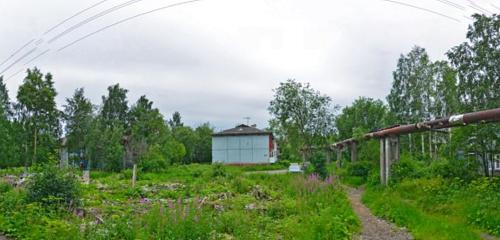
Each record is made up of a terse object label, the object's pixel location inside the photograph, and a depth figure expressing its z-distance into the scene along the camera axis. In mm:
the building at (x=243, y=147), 50344
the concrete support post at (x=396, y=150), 19091
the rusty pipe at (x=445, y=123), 11430
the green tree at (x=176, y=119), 86125
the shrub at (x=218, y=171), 25944
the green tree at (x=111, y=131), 38125
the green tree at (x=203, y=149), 63969
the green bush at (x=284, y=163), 48812
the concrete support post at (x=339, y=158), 35250
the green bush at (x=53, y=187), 10891
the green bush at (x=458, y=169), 14950
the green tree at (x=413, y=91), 33625
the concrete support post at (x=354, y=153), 29739
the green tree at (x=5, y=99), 51453
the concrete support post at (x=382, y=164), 19242
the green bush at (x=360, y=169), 24348
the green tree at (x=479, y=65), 23469
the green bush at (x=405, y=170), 17141
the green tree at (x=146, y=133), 30806
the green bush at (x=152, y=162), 32375
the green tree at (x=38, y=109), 39406
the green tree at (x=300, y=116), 29859
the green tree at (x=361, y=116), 47219
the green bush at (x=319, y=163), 23531
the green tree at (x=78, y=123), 48000
